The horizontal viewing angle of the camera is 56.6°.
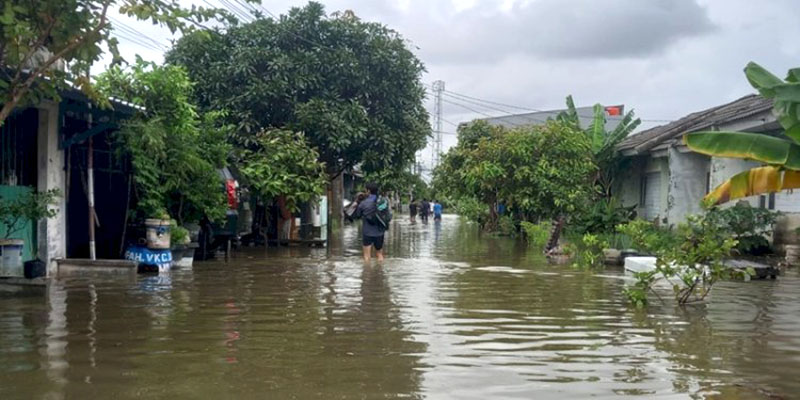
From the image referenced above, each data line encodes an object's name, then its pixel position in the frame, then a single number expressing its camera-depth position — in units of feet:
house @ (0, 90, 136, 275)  37.01
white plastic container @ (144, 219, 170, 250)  41.37
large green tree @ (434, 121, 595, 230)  75.82
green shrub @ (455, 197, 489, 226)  116.06
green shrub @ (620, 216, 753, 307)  28.96
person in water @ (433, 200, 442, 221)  146.10
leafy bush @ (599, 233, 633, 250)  53.83
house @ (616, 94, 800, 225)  53.06
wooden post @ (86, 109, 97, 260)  39.32
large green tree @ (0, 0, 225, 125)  19.90
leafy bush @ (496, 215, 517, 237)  91.56
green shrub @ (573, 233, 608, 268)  33.96
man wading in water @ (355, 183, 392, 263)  46.70
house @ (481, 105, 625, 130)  163.94
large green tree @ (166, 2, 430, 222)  68.13
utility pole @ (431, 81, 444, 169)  220.23
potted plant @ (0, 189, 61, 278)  32.63
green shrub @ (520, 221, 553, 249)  68.33
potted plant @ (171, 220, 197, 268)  43.27
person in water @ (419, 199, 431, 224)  145.02
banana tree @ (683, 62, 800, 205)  26.94
